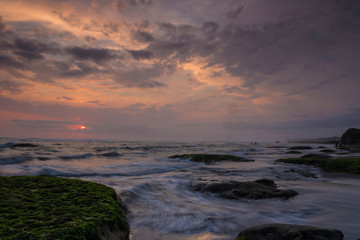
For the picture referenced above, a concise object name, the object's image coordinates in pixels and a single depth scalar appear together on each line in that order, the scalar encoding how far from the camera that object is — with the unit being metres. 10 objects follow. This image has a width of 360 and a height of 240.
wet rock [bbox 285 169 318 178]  10.40
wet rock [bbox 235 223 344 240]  3.10
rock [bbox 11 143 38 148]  29.64
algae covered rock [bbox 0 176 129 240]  2.47
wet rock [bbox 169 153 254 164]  18.43
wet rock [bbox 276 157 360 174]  10.59
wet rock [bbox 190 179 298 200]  6.61
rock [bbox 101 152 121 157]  24.14
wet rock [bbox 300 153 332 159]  16.26
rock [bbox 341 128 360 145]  37.97
